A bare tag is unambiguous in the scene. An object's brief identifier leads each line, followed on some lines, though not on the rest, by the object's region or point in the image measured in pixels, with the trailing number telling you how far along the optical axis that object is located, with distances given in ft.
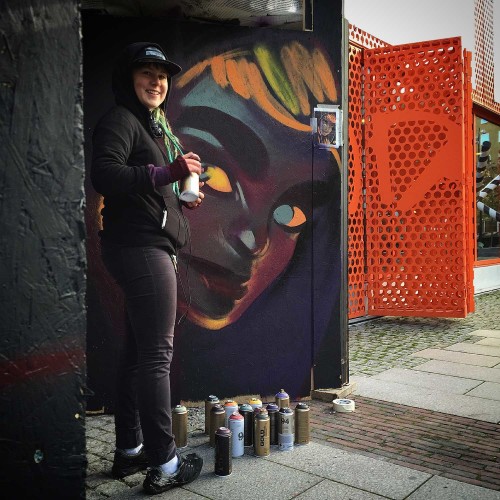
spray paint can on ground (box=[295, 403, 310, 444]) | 11.41
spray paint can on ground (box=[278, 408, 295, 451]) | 11.19
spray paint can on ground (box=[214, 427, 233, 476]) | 9.94
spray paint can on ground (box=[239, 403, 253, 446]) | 11.32
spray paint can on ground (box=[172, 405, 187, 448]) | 11.43
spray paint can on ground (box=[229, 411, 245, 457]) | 10.80
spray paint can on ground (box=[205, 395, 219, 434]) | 11.84
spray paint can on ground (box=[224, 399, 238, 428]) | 11.41
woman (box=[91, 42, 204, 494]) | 8.89
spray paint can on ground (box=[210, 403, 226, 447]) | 11.15
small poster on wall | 14.17
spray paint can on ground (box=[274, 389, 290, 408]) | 12.00
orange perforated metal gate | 25.05
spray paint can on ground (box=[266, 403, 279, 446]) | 11.46
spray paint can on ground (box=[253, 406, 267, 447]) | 10.91
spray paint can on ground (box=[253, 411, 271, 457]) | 10.79
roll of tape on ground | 13.61
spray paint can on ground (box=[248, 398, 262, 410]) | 11.70
